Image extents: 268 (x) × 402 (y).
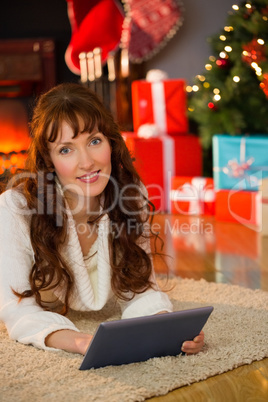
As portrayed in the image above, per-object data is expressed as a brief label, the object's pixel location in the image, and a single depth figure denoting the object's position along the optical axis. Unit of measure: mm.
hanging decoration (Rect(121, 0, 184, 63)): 3729
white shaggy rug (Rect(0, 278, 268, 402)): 1352
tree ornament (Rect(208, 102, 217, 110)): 3328
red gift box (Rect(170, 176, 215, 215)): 3434
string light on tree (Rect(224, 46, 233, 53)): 3268
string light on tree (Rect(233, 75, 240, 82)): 3181
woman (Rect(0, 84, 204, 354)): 1606
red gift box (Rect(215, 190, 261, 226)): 3164
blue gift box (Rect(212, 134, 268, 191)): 3234
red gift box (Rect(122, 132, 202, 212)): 3539
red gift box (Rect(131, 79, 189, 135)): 3619
